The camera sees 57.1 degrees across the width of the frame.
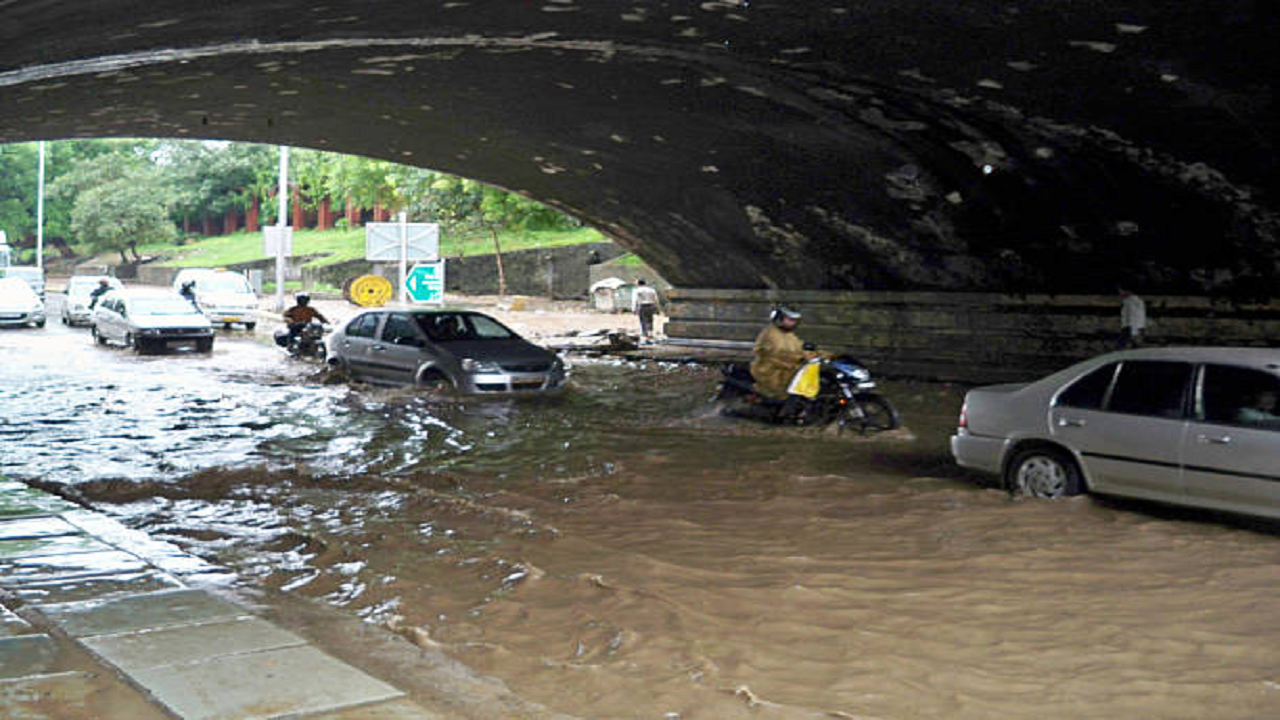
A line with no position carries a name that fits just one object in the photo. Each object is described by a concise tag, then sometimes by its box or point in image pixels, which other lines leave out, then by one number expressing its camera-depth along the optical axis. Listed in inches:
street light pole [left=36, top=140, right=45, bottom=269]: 2665.8
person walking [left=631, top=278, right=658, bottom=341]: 1145.4
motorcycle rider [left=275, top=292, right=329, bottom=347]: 922.7
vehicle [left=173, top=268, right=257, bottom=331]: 1283.2
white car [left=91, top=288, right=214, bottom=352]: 978.1
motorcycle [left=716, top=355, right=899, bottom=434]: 513.3
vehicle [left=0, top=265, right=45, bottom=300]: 1769.2
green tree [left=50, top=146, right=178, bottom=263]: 2773.1
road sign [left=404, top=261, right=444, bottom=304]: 806.5
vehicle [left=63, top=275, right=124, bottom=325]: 1338.6
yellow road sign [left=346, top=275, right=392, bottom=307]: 841.5
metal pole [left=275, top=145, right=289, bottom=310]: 1423.5
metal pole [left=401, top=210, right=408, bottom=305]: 819.4
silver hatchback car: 650.8
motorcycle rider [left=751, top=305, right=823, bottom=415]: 523.2
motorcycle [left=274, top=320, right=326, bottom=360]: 917.2
